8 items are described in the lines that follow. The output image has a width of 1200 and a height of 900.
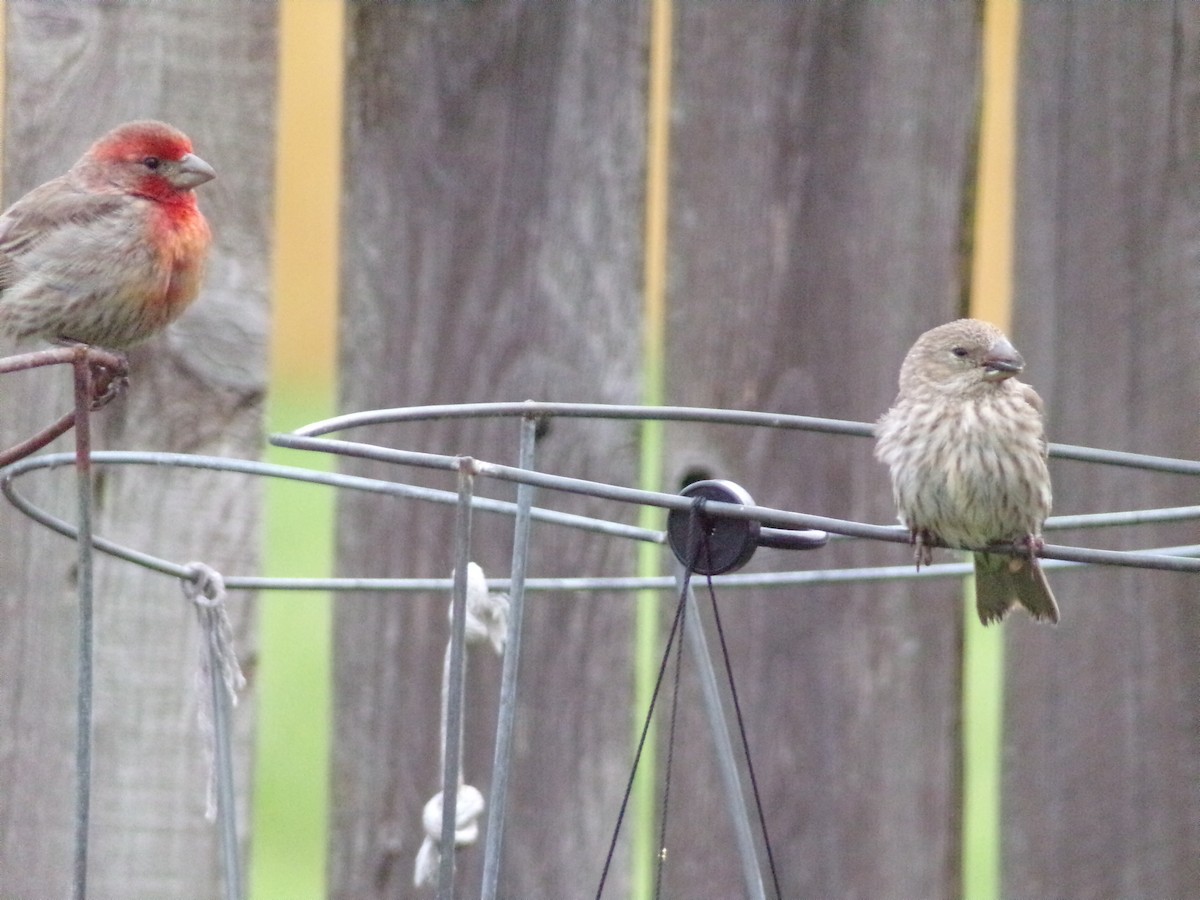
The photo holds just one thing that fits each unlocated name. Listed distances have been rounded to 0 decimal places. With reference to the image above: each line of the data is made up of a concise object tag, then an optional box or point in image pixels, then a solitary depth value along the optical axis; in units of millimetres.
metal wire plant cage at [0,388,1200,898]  3955
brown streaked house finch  6086
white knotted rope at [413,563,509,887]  5074
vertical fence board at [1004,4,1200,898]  6406
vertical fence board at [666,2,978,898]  6383
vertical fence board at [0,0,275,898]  6219
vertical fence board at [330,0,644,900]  6305
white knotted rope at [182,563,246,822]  5023
